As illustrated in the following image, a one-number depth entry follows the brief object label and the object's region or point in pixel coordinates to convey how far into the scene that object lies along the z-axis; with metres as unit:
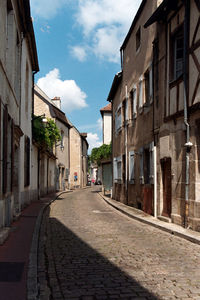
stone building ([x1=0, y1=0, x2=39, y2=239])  8.01
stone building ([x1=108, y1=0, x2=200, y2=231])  8.83
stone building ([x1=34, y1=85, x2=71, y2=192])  30.91
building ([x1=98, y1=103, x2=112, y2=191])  41.19
